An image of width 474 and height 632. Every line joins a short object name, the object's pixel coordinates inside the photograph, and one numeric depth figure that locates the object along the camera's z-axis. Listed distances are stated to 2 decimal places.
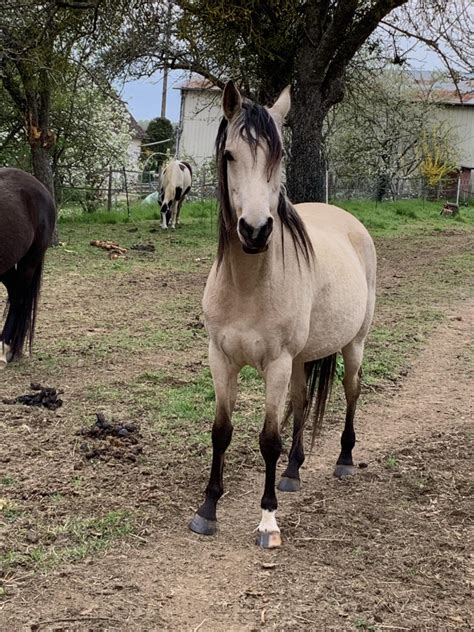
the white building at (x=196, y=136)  33.56
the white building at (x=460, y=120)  33.31
